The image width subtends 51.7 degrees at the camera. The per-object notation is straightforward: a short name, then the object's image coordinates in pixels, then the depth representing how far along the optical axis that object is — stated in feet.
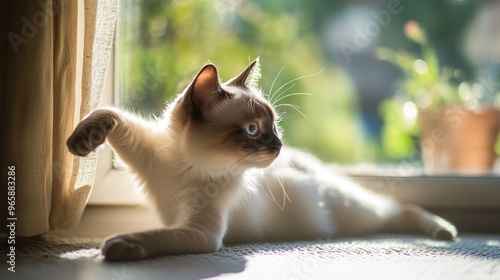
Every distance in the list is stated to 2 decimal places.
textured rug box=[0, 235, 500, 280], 2.96
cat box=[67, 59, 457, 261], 3.33
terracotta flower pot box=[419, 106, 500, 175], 5.78
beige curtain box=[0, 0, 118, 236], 3.43
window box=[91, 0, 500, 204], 5.61
